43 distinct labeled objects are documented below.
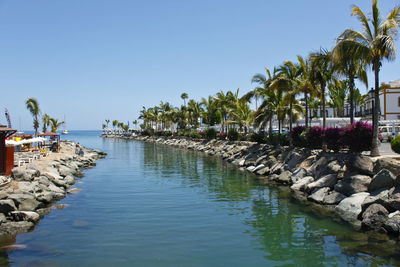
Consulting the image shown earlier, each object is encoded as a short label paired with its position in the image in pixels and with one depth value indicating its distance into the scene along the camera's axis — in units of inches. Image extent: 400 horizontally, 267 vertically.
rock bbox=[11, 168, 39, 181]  698.8
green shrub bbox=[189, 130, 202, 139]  2641.0
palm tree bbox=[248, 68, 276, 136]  1294.3
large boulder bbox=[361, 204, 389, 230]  467.2
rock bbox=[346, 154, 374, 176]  622.7
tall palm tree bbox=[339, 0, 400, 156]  638.5
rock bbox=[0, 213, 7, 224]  486.8
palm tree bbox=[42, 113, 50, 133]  2142.2
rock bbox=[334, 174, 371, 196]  598.8
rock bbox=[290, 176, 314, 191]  754.8
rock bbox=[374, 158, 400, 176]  556.5
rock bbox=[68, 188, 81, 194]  765.9
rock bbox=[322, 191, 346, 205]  607.5
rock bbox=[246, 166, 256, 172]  1104.2
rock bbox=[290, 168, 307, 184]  813.9
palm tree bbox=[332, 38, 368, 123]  654.5
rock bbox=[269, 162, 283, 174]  970.0
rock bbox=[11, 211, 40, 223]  508.7
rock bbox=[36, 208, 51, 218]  565.5
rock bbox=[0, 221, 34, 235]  464.4
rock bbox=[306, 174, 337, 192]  678.5
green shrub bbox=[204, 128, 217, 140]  2372.0
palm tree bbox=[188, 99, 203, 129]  2908.5
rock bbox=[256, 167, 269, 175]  1025.2
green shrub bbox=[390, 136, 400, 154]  613.3
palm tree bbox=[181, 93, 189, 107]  3806.6
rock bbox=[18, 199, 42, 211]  558.6
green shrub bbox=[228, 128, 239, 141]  1901.1
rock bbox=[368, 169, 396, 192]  542.9
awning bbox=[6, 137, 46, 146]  952.2
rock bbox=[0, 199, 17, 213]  509.0
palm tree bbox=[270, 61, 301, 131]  1125.7
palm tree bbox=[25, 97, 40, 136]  1704.0
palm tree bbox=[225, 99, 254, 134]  1747.0
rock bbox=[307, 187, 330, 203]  634.4
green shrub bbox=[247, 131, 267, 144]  1464.2
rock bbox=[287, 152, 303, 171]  936.3
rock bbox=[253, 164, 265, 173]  1061.1
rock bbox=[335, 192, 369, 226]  523.2
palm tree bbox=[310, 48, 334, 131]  894.2
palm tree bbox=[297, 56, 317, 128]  993.3
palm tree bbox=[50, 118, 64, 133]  2463.8
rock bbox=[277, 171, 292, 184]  853.9
